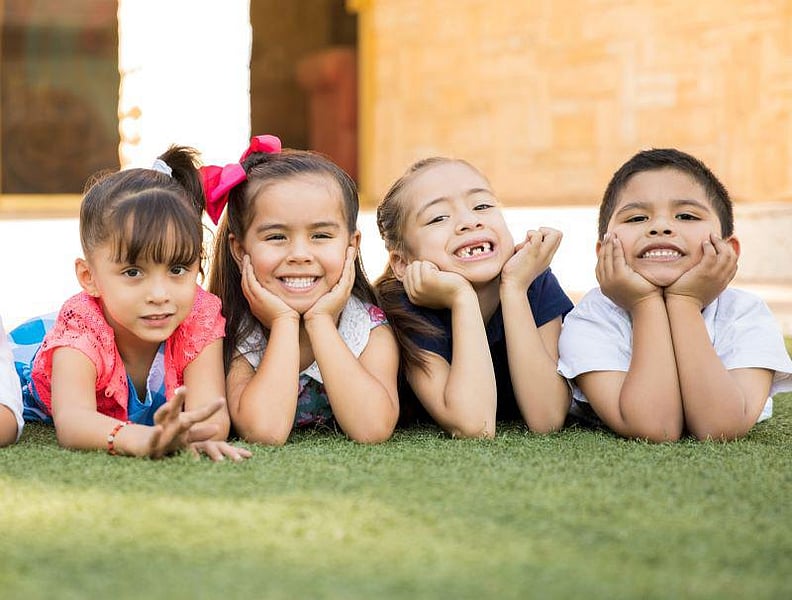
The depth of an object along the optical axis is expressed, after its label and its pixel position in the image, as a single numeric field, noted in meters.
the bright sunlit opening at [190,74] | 5.30
